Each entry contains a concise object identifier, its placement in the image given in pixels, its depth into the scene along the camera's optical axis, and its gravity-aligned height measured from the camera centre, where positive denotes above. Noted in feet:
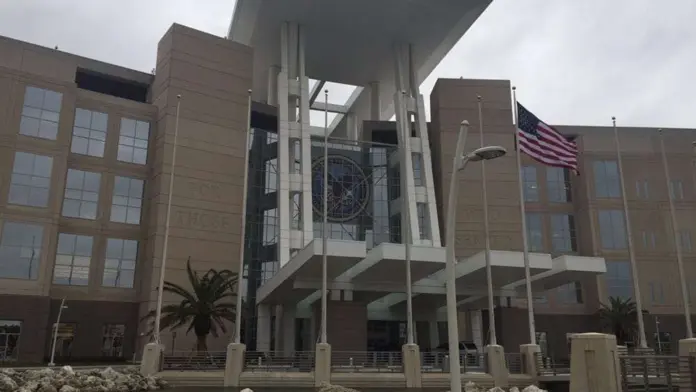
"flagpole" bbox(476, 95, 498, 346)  90.48 +7.71
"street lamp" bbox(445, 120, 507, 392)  39.14 +6.38
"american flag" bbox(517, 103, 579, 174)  83.15 +28.90
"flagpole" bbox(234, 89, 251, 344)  91.26 +6.26
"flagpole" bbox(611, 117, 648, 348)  87.10 +9.78
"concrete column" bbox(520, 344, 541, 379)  91.86 -1.87
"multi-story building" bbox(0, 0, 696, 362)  122.83 +37.01
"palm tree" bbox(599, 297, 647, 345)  155.43 +7.45
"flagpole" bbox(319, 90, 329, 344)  90.94 +10.86
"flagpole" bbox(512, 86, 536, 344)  89.07 +13.15
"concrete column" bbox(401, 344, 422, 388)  89.30 -2.98
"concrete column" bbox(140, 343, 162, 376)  92.17 -2.38
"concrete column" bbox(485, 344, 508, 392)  88.99 -2.92
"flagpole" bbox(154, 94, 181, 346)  93.67 +5.30
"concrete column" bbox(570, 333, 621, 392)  51.70 -1.54
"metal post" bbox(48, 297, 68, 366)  117.19 +2.74
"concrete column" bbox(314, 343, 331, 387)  88.65 -2.74
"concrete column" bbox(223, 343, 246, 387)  89.92 -3.02
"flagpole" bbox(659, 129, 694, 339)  85.20 +10.54
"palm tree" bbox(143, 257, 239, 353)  111.04 +6.57
